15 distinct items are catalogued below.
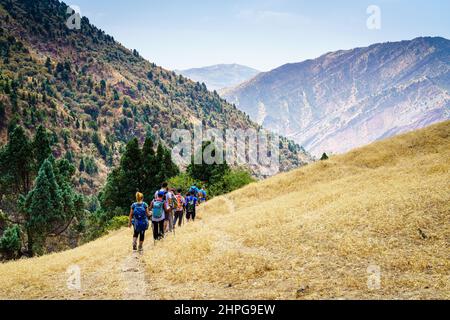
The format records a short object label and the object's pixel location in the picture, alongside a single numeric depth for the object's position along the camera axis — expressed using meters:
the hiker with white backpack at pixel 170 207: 22.37
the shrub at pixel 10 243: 51.38
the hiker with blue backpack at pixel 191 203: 28.25
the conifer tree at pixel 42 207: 59.56
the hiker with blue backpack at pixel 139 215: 19.17
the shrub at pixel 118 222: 52.22
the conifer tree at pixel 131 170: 62.38
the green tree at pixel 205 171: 64.62
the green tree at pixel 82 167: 174.38
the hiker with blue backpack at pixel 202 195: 29.54
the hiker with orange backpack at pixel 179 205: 25.05
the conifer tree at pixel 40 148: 68.19
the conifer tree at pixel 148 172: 63.44
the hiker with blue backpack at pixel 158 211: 20.25
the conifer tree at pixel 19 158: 64.44
